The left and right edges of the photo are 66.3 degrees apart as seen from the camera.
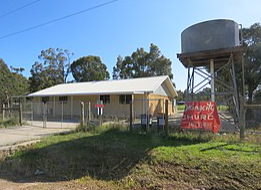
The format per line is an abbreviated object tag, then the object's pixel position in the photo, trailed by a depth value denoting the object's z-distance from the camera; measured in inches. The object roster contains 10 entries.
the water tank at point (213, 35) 339.6
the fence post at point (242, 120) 261.4
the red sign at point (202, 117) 301.1
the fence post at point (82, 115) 406.9
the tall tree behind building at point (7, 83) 1064.1
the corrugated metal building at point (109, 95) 755.4
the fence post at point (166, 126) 306.0
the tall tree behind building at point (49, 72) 1720.0
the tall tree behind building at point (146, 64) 1690.5
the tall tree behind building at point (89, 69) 1841.8
